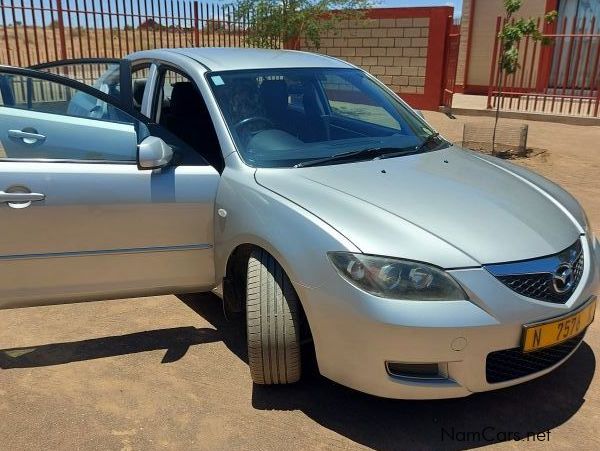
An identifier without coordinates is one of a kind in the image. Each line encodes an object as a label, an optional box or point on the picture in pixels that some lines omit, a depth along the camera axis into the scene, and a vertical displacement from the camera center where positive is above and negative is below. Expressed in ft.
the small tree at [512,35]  30.01 +0.38
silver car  7.61 -2.73
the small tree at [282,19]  37.78 +1.19
